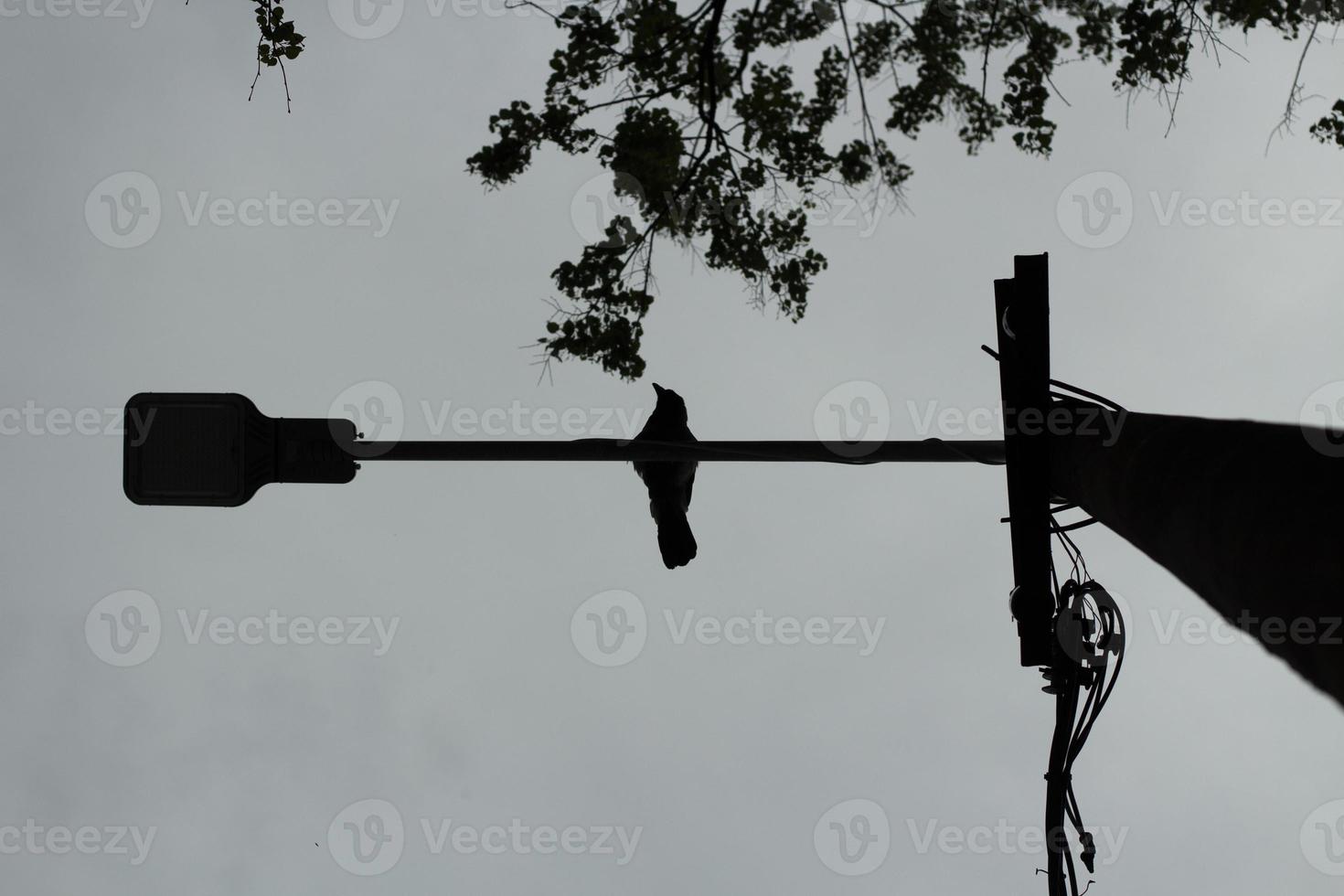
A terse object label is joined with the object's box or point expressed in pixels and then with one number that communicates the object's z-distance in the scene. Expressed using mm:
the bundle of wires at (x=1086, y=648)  4016
